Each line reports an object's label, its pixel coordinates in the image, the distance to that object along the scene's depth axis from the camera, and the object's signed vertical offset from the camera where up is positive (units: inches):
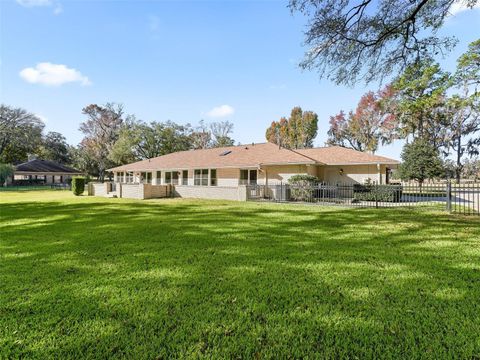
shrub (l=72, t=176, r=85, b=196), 1010.1 -2.1
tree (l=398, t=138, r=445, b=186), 994.7 +78.8
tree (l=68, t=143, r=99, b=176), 2218.3 +214.7
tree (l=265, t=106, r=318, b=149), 2101.4 +469.9
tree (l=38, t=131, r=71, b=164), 2529.5 +380.3
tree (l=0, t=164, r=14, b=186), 1576.0 +88.5
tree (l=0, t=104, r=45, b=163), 2025.1 +442.0
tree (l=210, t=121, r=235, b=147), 2178.9 +461.9
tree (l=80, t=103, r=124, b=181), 2191.2 +519.6
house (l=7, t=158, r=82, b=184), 1823.3 +100.8
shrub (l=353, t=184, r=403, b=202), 708.0 -28.3
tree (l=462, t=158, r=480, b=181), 2921.3 +169.9
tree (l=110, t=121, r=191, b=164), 1688.0 +301.3
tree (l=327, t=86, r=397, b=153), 1624.0 +394.1
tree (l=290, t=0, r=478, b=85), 358.6 +222.4
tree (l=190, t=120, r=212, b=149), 2137.1 +411.1
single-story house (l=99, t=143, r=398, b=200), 842.8 +55.5
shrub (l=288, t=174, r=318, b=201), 722.8 -6.3
